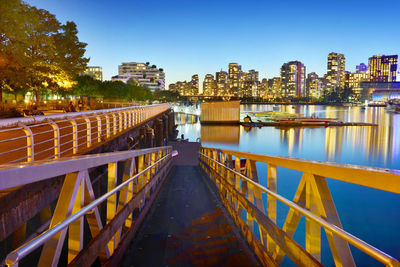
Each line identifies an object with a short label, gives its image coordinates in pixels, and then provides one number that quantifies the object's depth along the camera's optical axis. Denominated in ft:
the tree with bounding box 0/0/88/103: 56.24
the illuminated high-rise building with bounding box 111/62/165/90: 624.59
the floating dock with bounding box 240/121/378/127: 312.95
